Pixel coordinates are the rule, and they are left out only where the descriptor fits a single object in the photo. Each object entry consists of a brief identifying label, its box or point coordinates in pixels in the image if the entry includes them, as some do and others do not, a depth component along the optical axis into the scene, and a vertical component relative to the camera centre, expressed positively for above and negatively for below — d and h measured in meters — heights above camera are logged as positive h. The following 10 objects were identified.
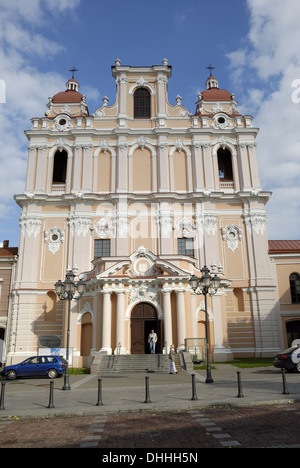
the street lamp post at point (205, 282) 20.77 +3.46
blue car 24.28 -1.00
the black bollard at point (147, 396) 13.48 -1.53
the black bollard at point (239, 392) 14.08 -1.49
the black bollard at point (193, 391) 13.88 -1.41
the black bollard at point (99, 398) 13.25 -1.53
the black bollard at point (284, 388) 14.53 -1.44
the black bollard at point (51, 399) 13.12 -1.52
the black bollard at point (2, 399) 12.81 -1.47
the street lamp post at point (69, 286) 20.53 +3.28
